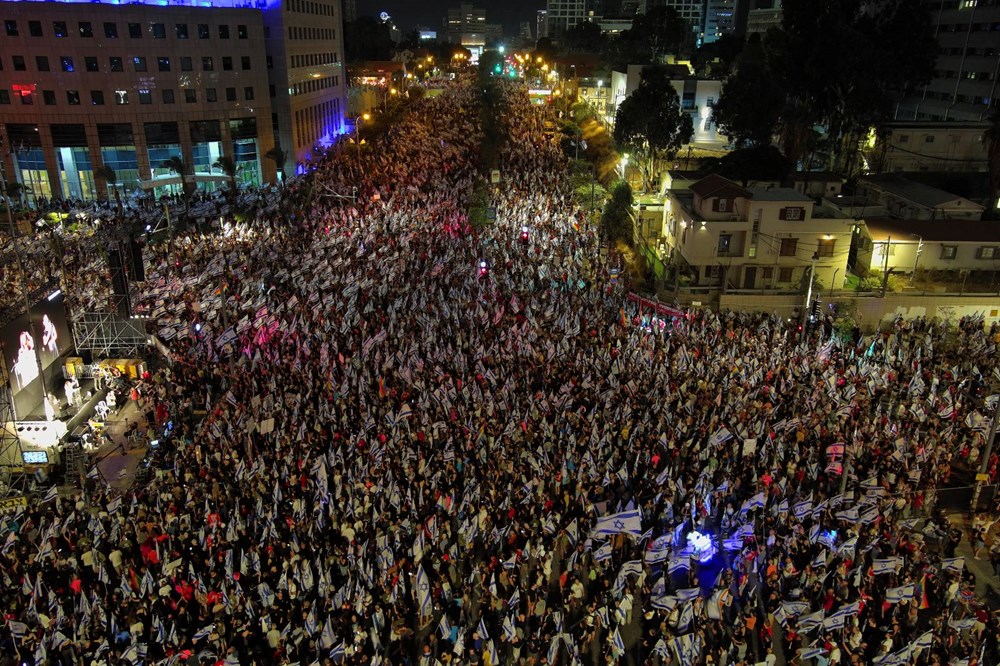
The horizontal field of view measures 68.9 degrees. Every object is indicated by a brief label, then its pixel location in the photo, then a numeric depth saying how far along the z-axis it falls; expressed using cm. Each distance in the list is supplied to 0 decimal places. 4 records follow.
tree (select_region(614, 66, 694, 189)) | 4859
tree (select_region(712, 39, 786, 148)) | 4447
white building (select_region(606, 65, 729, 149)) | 6341
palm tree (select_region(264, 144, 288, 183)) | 5575
